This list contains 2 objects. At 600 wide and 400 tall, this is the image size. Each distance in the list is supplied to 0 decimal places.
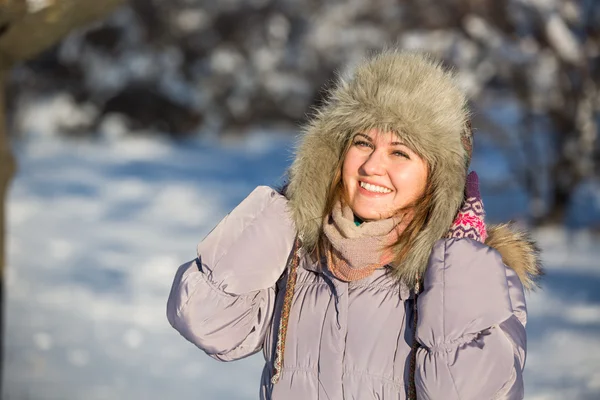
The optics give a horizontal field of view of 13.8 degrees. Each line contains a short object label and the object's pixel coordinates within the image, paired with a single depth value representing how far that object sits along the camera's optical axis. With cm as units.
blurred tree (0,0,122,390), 486
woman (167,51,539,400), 380
